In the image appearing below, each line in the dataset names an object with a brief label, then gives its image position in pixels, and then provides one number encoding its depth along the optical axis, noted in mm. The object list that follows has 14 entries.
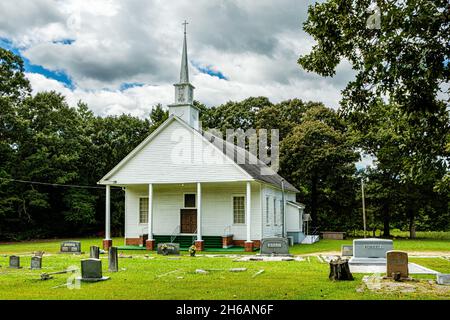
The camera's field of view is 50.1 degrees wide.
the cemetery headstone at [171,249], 24488
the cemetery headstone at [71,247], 26328
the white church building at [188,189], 28594
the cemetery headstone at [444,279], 13164
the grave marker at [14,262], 17844
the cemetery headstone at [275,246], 23234
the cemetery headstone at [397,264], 14352
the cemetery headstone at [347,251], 22859
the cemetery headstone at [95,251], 20908
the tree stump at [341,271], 14219
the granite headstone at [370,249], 19464
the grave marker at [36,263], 17492
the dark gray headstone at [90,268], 13820
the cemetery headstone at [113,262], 16406
